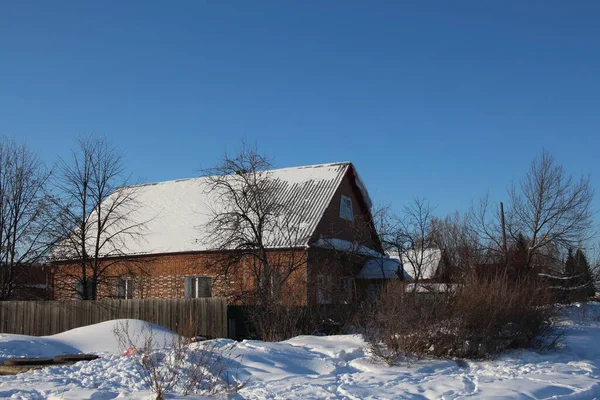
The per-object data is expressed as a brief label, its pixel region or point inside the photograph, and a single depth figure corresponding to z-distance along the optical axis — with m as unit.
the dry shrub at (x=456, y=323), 12.31
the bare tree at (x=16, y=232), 24.22
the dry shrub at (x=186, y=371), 8.91
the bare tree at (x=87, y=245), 24.16
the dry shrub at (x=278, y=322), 15.65
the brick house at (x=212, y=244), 23.56
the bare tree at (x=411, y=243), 25.25
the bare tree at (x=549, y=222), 28.28
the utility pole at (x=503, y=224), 28.99
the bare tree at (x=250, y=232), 21.52
